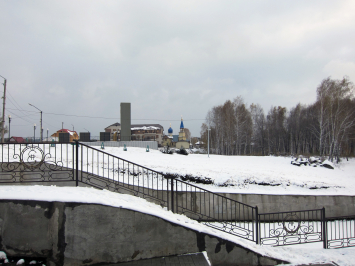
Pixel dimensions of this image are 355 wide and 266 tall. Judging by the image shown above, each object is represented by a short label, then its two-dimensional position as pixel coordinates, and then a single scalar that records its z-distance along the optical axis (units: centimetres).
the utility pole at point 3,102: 2281
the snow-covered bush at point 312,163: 1706
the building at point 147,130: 7894
